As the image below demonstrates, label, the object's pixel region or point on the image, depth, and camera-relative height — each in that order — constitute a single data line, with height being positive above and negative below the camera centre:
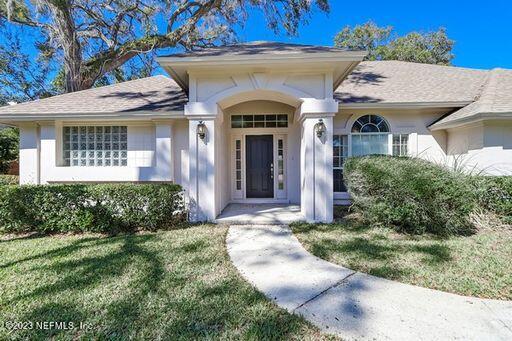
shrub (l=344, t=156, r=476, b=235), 5.15 -0.53
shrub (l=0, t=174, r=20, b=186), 9.70 -0.12
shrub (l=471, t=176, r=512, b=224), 6.11 -0.54
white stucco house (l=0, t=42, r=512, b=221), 6.42 +1.45
